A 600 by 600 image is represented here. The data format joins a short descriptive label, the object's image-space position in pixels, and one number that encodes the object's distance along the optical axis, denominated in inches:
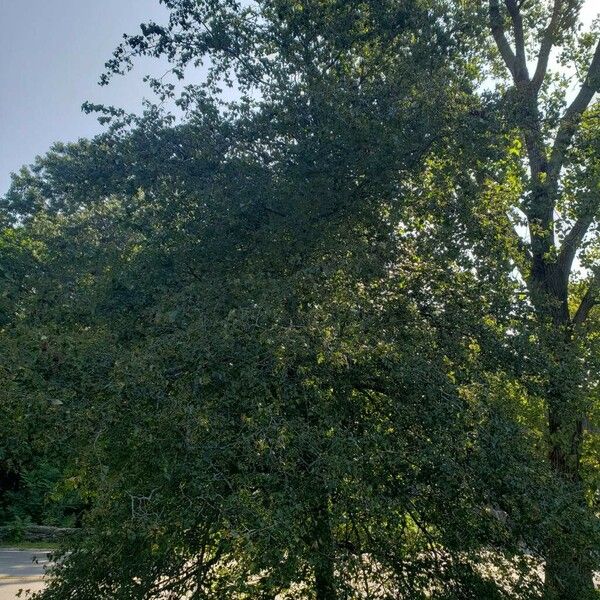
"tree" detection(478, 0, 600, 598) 325.4
